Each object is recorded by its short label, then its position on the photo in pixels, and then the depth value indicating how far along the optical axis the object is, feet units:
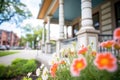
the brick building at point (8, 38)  255.25
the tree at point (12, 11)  58.75
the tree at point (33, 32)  215.10
